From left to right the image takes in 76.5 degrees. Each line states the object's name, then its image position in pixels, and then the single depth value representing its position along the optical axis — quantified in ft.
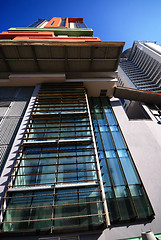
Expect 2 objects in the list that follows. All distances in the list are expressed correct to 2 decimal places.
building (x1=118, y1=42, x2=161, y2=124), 184.96
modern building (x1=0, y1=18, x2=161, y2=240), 20.35
